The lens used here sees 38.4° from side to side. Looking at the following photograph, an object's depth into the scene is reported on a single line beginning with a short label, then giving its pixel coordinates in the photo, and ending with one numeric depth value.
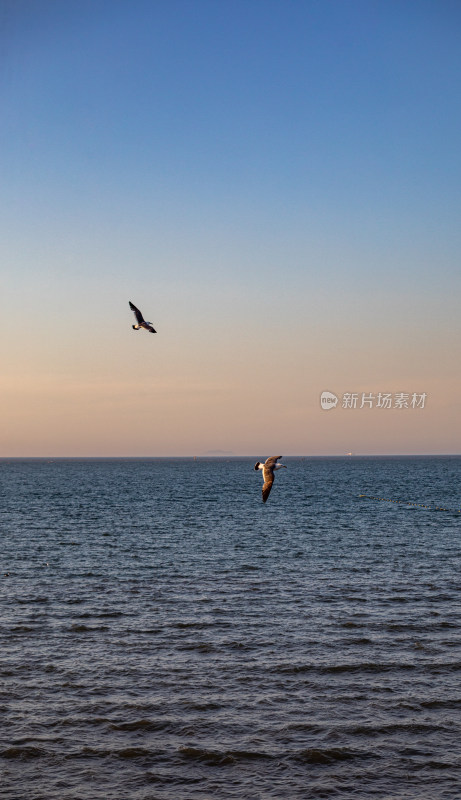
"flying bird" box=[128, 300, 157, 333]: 17.89
